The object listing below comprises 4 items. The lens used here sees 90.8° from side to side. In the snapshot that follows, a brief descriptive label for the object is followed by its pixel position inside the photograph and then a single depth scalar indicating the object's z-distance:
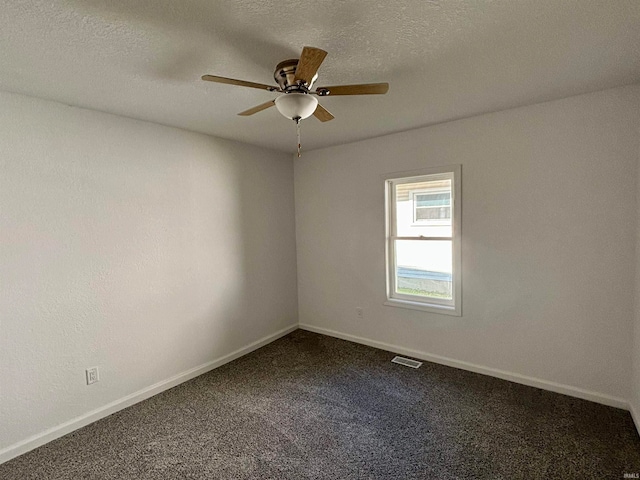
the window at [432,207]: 3.21
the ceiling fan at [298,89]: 1.58
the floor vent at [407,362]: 3.21
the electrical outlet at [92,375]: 2.44
